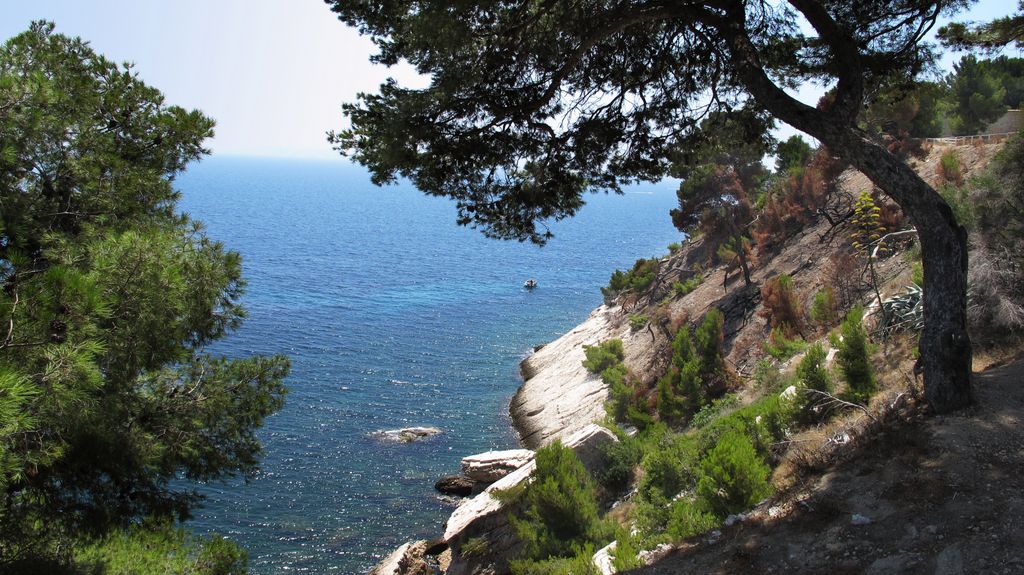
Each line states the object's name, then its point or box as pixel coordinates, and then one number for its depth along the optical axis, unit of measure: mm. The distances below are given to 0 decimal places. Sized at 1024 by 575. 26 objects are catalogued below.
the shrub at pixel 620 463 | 17297
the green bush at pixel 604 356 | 32344
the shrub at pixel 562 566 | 11328
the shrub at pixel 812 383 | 12406
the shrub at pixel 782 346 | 19250
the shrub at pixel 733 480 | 10258
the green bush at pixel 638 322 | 35125
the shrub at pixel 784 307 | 21719
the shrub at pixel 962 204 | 15328
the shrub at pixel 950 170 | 22225
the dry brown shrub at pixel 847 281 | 20641
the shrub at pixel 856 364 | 12211
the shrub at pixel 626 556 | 9966
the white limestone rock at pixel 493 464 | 25016
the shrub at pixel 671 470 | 13734
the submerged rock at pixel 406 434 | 30000
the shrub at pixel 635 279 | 41406
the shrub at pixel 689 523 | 10232
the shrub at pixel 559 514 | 14039
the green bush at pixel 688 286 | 34281
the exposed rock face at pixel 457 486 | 25062
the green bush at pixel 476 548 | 16750
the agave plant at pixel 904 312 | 13883
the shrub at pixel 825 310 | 20328
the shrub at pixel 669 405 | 21859
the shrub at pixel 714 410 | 18636
